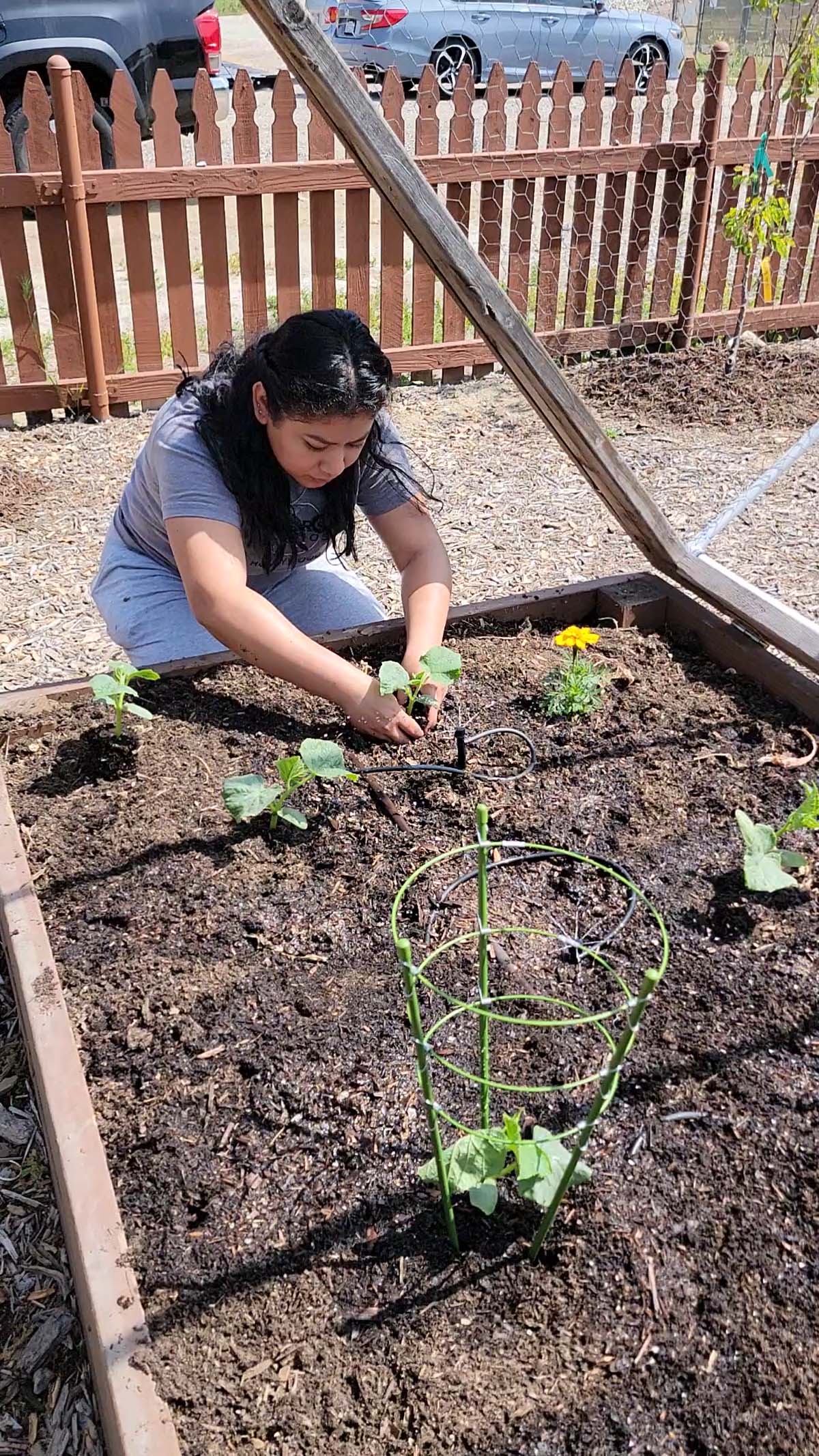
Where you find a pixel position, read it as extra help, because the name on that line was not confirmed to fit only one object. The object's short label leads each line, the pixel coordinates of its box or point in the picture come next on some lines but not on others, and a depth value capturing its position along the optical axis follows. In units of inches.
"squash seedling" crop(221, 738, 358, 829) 78.2
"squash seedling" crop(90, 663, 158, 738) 85.6
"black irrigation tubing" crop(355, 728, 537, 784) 87.9
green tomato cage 45.4
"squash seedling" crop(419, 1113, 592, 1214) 53.2
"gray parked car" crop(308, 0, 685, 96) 424.8
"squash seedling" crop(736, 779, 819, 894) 72.9
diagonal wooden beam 84.9
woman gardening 86.4
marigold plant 95.6
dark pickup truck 308.3
